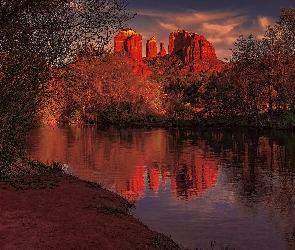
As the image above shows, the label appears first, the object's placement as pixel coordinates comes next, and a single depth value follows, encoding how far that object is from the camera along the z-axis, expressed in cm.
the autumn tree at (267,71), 6719
